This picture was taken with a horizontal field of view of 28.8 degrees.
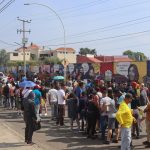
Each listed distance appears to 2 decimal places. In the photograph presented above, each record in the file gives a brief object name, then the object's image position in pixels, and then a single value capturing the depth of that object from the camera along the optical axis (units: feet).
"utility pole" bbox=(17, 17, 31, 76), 141.91
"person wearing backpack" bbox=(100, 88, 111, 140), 30.21
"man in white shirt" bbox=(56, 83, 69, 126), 38.76
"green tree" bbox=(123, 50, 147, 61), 386.74
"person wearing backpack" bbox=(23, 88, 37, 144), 28.89
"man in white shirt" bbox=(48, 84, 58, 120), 41.56
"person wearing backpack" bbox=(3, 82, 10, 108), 55.46
